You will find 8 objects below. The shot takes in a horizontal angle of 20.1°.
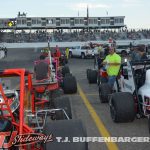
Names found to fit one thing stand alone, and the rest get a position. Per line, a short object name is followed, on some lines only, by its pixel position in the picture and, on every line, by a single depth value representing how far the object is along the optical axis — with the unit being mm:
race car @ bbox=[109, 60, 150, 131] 8105
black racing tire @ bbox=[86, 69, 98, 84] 16875
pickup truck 41469
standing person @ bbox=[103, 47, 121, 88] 11996
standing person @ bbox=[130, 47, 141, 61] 14891
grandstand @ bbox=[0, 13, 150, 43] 69000
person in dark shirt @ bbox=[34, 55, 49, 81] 10352
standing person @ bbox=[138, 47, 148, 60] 14266
